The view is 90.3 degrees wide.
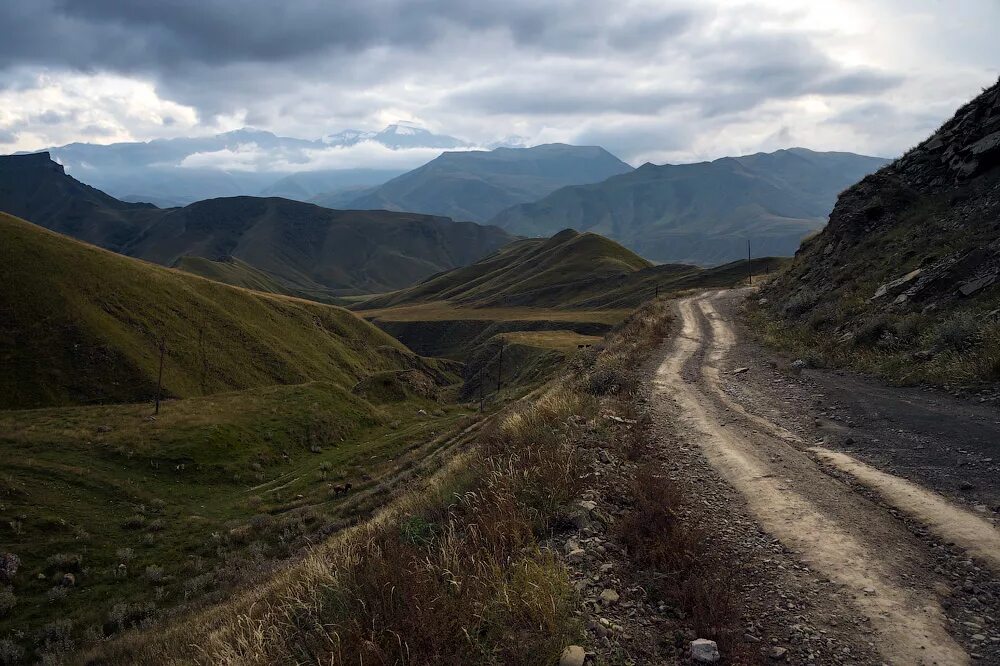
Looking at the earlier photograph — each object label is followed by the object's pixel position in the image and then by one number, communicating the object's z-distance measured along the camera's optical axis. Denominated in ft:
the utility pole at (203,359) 216.00
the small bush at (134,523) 95.35
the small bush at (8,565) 75.46
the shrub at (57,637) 60.75
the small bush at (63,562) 80.07
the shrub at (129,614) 66.84
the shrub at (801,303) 96.07
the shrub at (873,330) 63.52
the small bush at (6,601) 70.13
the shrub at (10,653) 60.29
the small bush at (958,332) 49.19
